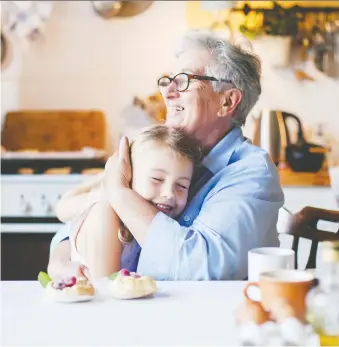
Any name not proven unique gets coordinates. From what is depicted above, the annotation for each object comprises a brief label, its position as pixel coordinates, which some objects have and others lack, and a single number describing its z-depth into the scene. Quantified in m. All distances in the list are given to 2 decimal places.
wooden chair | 2.20
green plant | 3.77
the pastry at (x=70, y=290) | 1.65
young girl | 1.94
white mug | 1.67
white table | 1.48
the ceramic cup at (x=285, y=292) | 1.49
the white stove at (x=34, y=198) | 3.48
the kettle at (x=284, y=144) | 3.50
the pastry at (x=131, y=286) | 1.66
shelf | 3.75
